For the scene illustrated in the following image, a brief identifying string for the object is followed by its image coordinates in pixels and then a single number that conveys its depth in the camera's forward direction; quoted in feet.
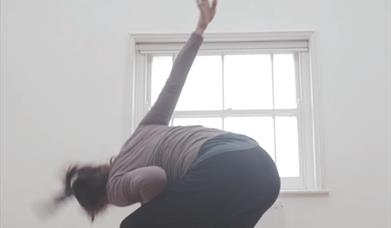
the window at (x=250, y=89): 8.87
